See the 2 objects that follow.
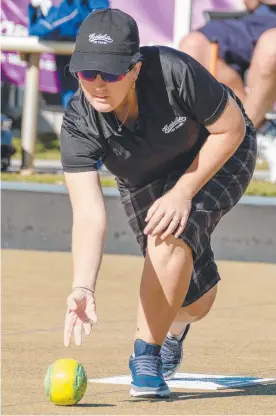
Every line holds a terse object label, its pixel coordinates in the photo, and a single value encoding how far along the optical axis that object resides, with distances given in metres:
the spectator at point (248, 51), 17.55
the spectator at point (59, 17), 22.75
